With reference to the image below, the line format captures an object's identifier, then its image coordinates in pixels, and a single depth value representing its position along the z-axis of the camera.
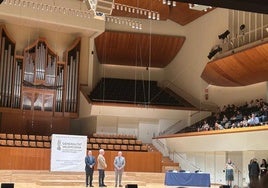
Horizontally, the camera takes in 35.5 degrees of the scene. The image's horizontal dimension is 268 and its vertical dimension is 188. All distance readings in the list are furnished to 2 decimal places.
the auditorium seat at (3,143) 16.41
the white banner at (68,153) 15.43
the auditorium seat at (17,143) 16.70
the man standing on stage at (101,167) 13.12
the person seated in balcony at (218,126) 16.60
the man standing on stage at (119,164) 13.52
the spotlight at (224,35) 18.04
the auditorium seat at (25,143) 16.85
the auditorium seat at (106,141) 18.48
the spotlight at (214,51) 18.45
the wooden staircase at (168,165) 19.77
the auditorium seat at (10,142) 16.55
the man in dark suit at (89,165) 13.33
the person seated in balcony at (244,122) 15.14
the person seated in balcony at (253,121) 14.50
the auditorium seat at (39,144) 17.11
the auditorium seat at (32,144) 16.95
